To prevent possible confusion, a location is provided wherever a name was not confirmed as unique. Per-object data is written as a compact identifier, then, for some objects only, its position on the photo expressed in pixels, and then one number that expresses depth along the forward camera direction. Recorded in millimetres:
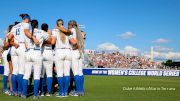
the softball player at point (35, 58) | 10953
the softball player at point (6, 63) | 12750
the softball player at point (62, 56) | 11719
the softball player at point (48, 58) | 11578
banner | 38500
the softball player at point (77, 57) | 11969
